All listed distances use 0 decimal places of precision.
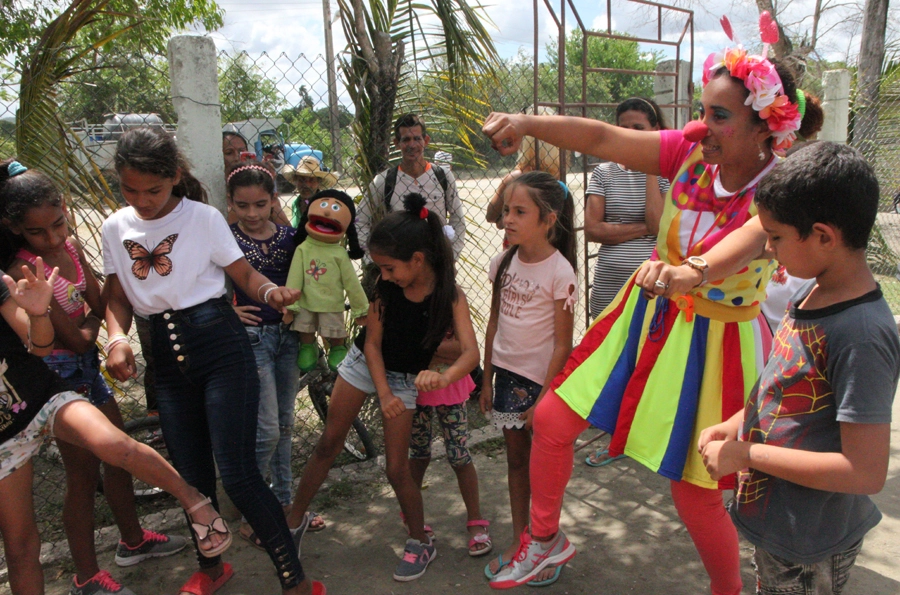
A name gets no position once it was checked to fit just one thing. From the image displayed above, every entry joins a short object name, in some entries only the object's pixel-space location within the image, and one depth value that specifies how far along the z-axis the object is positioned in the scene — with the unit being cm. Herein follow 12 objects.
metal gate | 408
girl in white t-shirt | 236
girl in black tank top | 262
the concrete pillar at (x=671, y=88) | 514
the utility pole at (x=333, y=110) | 332
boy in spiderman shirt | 145
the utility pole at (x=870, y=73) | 680
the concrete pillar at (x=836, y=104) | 520
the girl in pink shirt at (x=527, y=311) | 267
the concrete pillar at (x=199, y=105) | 282
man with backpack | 357
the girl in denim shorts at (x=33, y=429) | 210
